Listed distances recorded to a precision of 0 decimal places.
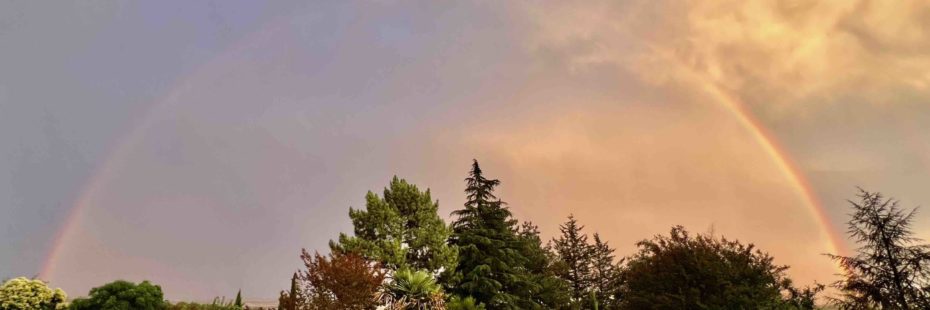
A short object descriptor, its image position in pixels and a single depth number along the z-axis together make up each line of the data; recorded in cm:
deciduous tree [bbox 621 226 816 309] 2781
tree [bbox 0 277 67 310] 3034
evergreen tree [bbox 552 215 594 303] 5100
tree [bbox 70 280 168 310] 3092
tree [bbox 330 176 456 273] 3578
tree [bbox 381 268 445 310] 2491
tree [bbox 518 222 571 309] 3934
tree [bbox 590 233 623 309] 4863
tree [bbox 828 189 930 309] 2177
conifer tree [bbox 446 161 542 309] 3438
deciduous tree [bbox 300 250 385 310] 2330
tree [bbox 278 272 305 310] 2508
